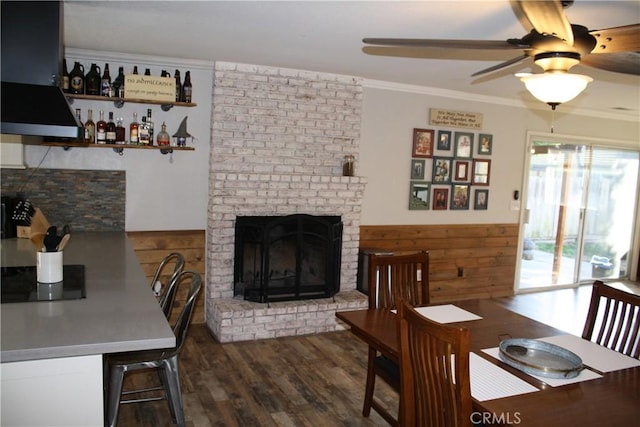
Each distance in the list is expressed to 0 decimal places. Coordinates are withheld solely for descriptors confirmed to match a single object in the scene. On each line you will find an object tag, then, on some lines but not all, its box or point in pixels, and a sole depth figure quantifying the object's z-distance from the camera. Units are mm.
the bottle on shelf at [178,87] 4008
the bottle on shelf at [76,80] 3666
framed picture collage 5211
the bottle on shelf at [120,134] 3893
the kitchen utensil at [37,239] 3172
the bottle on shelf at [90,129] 3760
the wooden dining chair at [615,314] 2330
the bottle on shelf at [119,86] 3826
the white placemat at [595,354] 1994
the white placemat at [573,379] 1788
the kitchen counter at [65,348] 1641
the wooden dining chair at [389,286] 2777
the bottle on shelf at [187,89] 4043
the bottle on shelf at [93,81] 3762
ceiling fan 1770
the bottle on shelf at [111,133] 3832
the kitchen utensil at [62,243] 2365
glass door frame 5891
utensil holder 2338
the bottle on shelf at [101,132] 3818
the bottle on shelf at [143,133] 3938
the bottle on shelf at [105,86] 3795
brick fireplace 4199
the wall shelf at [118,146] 3639
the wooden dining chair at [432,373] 1570
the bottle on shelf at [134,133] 3936
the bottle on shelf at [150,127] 3980
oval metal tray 1828
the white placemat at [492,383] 1674
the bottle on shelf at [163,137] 4027
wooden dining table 1541
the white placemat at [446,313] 2479
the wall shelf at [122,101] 3676
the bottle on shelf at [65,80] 3621
